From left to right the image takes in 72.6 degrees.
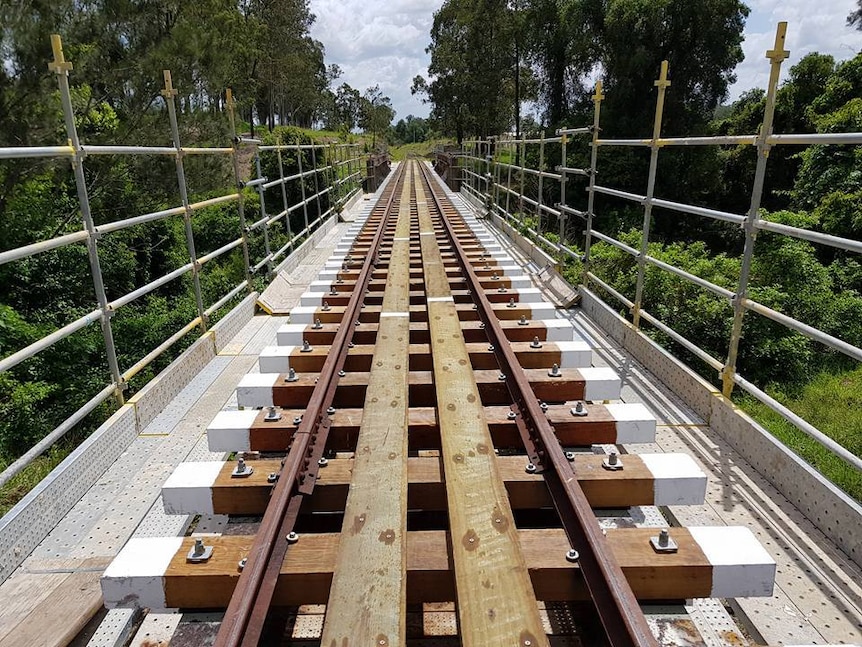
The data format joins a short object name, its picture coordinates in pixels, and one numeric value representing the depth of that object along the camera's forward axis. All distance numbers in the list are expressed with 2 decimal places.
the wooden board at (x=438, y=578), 2.05
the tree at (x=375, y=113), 107.00
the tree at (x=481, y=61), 41.56
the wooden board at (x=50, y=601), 2.09
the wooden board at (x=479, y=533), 1.78
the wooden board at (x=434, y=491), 2.54
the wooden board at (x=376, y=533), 1.79
